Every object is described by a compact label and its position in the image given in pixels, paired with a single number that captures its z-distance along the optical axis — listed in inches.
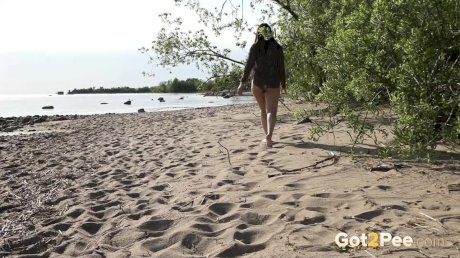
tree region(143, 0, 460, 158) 175.6
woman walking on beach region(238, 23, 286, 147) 293.9
